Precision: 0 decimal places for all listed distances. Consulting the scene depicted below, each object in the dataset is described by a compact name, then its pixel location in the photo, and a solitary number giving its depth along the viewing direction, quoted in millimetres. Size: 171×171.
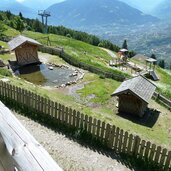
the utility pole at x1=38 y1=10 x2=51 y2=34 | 61923
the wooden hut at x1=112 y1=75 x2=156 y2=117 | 15249
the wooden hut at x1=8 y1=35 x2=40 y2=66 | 22847
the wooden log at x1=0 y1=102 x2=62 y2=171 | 1421
